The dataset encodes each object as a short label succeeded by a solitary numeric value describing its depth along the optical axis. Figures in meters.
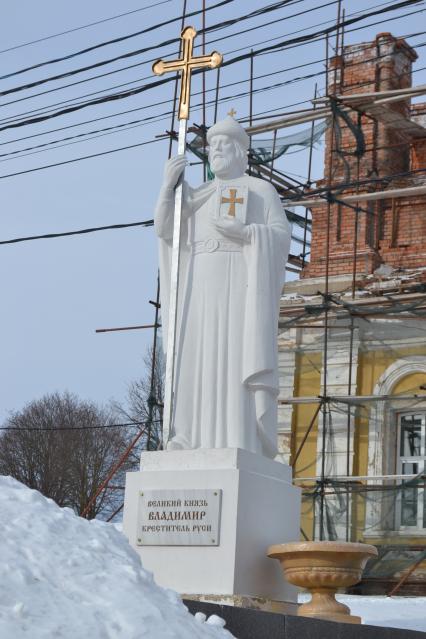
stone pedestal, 9.00
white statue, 9.68
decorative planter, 8.56
